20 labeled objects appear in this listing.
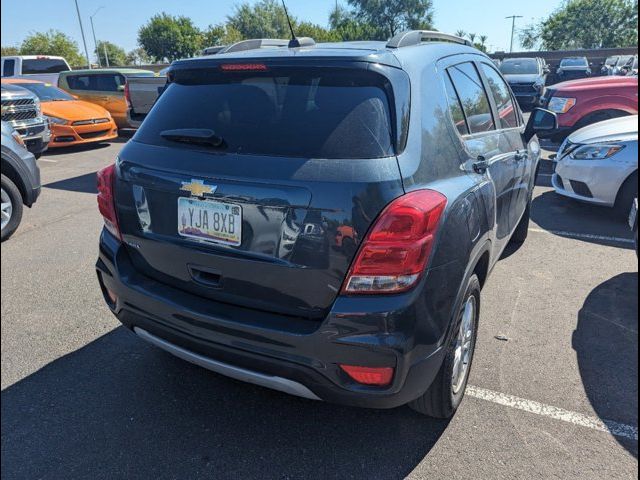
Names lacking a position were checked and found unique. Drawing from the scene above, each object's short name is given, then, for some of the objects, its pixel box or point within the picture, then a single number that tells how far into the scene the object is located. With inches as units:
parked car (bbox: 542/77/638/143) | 314.8
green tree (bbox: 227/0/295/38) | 2085.4
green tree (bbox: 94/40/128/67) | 2436.1
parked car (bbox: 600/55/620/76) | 999.4
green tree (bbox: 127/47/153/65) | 2310.5
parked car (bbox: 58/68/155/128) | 494.6
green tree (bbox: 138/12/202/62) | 2111.2
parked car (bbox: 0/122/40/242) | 193.9
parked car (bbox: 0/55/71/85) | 595.5
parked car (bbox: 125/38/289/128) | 403.5
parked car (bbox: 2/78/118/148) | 396.8
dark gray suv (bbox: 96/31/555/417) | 71.6
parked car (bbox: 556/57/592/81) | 1008.9
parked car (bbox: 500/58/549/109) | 645.3
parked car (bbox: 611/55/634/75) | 911.0
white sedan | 201.8
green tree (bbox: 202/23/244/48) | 2062.0
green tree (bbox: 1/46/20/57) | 1569.9
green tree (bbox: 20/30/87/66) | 1665.8
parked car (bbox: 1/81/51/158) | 324.2
